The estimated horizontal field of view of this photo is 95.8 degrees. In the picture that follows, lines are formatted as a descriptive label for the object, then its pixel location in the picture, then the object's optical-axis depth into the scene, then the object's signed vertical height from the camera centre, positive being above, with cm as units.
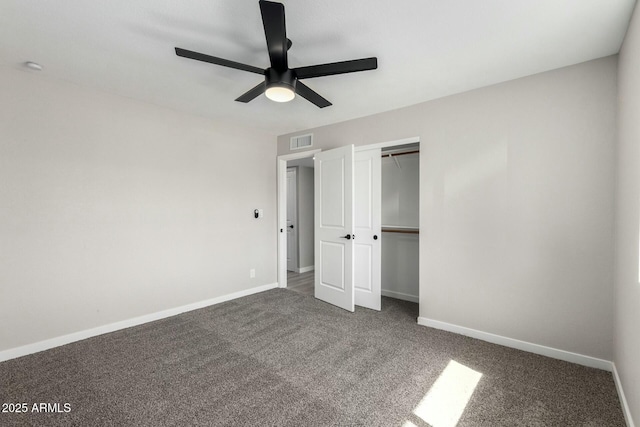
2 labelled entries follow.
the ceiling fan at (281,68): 164 +94
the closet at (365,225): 367 -23
